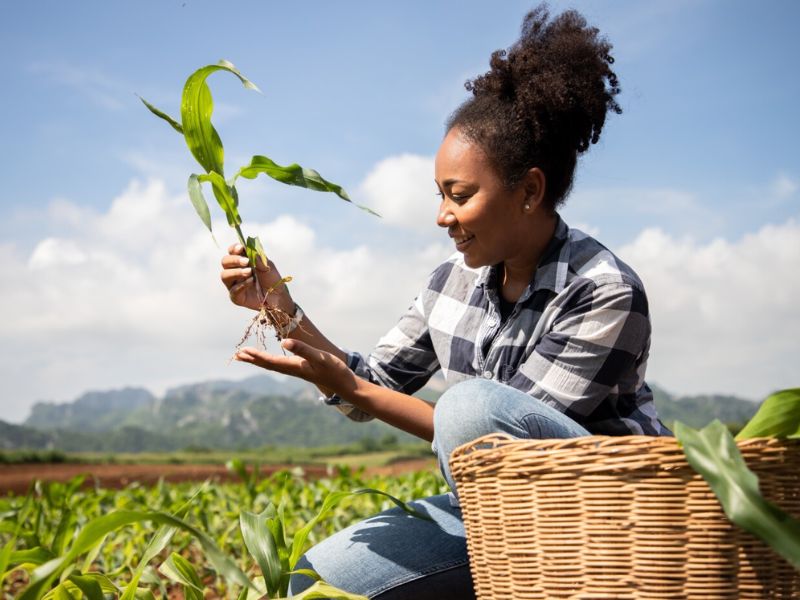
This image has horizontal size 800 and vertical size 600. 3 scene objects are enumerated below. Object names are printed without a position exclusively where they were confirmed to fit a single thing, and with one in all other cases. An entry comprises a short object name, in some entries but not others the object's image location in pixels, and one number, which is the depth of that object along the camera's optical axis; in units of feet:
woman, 5.62
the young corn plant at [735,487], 3.42
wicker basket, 3.77
